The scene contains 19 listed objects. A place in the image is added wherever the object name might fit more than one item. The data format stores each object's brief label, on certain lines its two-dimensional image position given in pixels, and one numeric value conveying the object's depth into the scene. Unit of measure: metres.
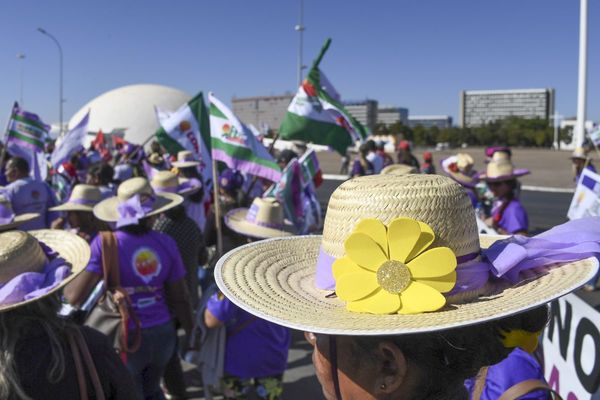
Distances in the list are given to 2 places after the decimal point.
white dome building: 60.69
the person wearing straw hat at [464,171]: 6.96
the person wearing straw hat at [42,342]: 1.86
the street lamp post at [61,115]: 42.81
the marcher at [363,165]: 10.31
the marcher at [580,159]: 8.48
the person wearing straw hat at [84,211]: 4.44
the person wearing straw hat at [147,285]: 3.17
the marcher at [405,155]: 9.17
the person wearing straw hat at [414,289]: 1.17
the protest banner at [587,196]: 4.08
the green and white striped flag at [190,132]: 5.19
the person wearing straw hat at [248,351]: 3.09
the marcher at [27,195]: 5.31
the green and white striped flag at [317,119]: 5.29
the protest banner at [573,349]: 2.67
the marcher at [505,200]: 4.62
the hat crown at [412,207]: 1.22
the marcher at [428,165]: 10.24
